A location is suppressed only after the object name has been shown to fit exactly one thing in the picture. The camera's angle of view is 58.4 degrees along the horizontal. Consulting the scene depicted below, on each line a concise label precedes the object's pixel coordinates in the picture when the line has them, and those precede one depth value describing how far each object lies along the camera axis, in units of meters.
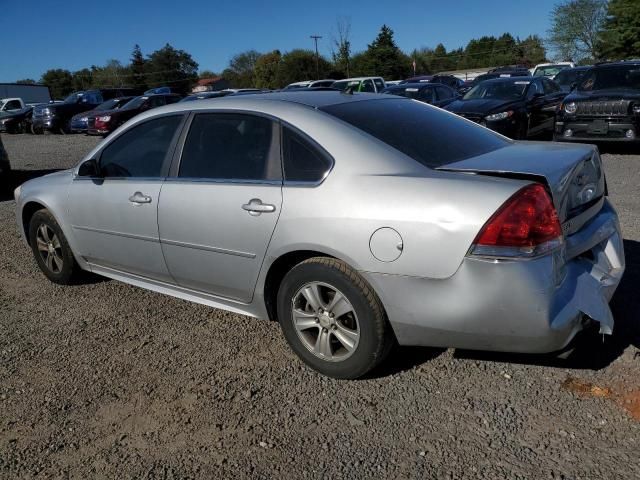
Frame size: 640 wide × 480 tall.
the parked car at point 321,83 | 22.69
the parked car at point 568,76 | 16.58
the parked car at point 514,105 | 10.84
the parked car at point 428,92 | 13.43
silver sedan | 2.58
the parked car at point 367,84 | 21.55
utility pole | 58.34
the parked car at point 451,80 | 26.27
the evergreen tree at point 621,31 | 46.16
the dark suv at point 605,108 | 9.55
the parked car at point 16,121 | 26.22
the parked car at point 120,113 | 19.84
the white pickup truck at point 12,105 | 28.21
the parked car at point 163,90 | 26.55
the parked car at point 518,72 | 28.04
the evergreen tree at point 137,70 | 87.50
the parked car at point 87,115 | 21.30
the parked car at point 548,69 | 25.92
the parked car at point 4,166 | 10.53
